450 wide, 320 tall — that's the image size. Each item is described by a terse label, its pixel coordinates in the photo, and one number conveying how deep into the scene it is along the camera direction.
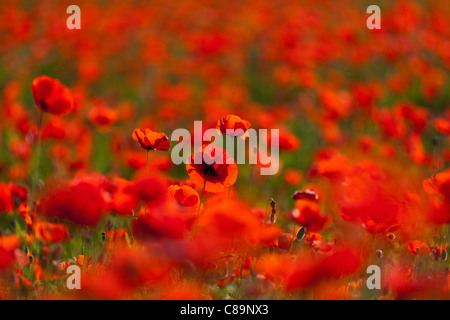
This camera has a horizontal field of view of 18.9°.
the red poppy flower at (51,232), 1.86
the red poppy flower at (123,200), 1.76
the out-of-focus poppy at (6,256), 1.74
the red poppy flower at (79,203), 1.71
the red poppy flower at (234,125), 1.86
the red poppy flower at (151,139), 1.86
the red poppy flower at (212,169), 1.81
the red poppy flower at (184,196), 1.82
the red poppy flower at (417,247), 1.85
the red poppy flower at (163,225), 1.66
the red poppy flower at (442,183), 1.81
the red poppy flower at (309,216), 1.83
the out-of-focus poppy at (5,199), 1.90
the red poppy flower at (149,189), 1.76
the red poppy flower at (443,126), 2.17
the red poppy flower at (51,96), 2.01
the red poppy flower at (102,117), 2.44
